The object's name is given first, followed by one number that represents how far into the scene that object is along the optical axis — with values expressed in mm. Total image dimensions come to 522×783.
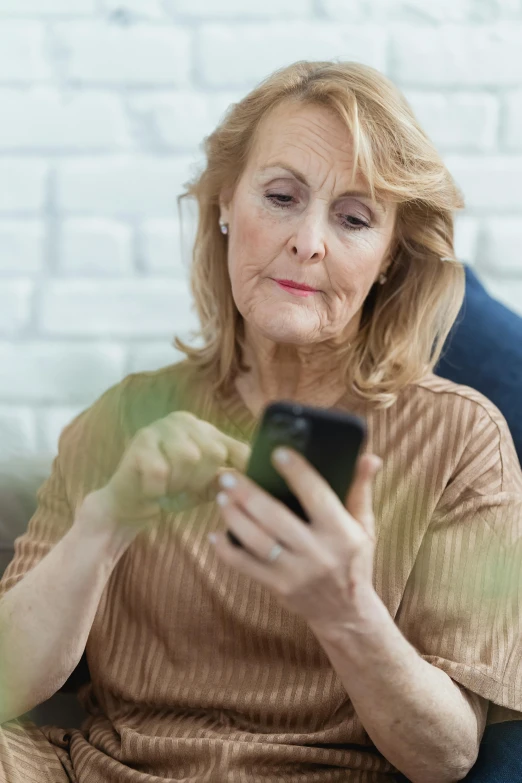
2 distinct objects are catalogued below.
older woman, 1603
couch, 1794
